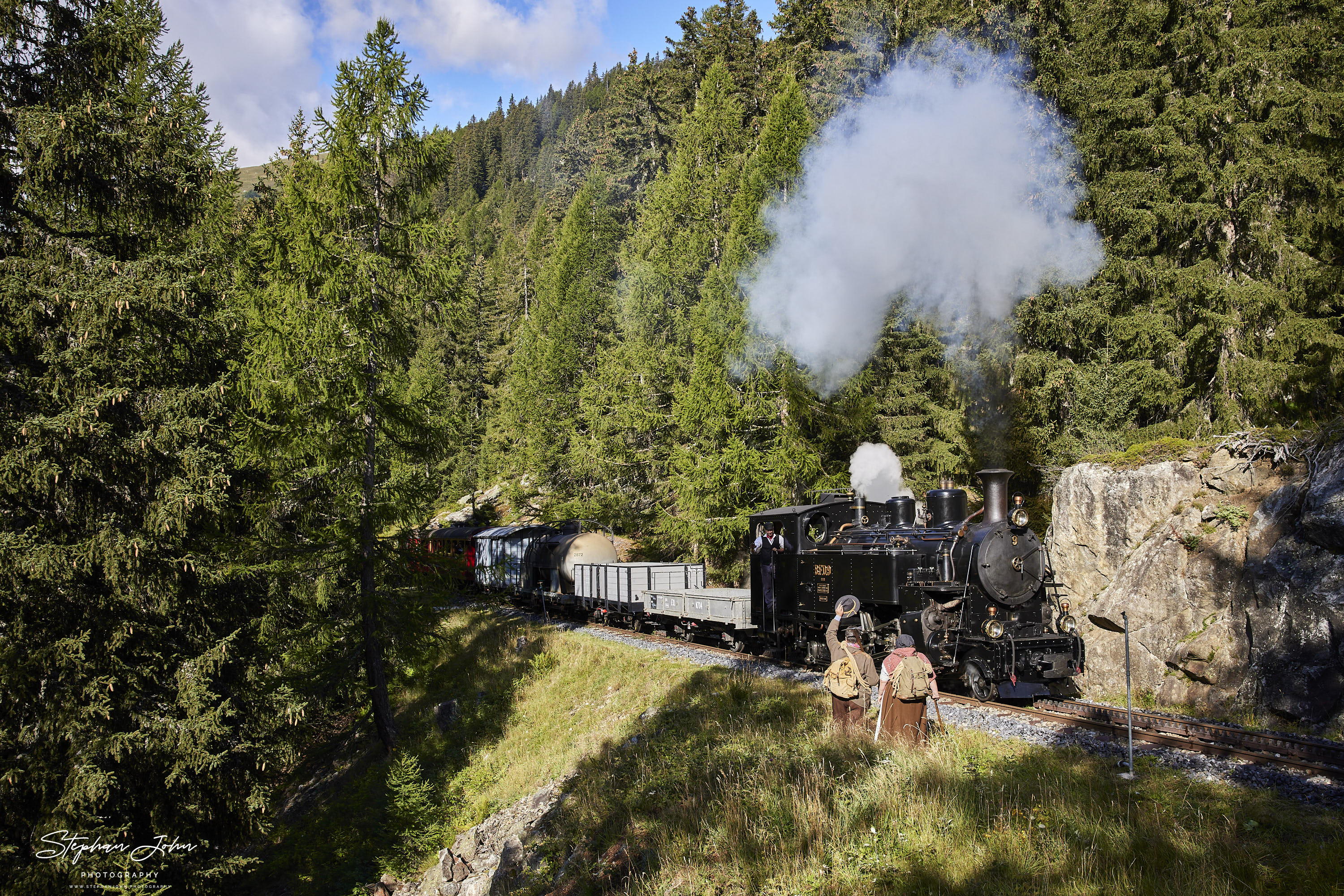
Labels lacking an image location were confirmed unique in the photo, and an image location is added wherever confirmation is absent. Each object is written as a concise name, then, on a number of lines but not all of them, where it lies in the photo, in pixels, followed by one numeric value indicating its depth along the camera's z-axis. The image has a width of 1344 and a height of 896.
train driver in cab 15.46
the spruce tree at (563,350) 31.75
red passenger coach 33.16
